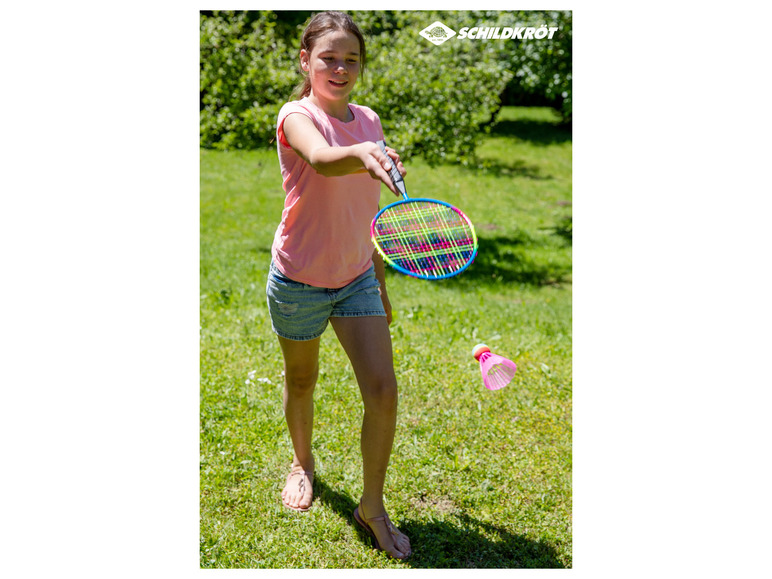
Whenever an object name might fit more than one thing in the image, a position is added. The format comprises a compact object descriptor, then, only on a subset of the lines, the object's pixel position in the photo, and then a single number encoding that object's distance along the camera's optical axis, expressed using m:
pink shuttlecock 3.13
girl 2.63
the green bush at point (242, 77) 7.72
